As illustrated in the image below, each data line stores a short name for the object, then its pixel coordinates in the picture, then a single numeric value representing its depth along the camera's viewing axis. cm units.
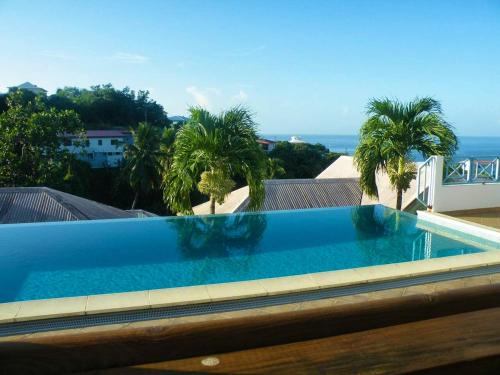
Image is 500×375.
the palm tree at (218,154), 998
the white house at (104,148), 4216
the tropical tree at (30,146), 2231
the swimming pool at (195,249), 603
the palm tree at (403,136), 1020
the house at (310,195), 1327
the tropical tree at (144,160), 3291
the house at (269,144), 5618
